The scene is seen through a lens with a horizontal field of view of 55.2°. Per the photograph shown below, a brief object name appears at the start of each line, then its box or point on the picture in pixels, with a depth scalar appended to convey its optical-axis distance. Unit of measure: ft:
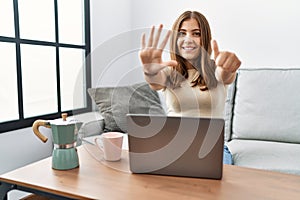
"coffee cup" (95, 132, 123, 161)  3.18
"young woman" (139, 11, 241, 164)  3.93
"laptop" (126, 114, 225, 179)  2.69
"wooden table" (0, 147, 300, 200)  2.42
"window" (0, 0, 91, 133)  5.49
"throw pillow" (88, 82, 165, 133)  6.20
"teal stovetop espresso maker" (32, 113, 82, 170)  2.95
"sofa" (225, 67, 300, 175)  6.01
